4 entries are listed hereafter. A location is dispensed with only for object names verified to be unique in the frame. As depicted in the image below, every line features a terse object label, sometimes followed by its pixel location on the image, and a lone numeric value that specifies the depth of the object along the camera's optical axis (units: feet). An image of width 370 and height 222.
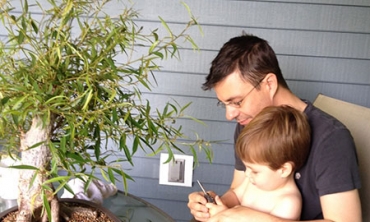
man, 3.61
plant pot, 3.49
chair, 4.16
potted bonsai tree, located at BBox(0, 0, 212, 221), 2.66
